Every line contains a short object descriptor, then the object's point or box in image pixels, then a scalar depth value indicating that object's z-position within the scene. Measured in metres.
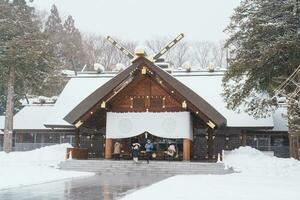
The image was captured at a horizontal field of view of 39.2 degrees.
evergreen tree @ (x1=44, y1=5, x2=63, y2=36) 53.03
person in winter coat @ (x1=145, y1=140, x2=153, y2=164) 22.36
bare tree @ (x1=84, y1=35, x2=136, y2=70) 50.34
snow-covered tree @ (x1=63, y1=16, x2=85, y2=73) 49.62
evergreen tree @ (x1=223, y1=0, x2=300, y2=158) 19.42
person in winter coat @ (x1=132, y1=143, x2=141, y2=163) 22.02
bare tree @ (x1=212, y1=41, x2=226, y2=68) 52.41
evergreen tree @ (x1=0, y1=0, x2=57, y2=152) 27.09
